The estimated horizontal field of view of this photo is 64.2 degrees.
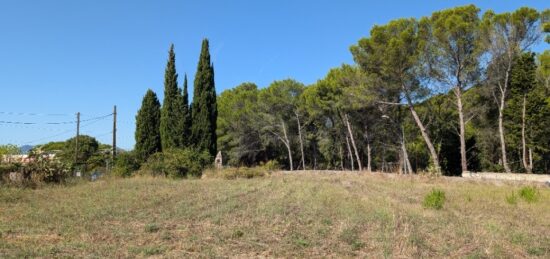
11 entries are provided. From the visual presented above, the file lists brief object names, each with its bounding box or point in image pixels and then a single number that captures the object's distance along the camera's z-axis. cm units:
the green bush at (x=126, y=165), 2323
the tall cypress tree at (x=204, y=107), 3025
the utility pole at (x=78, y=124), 3408
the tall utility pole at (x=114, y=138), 3023
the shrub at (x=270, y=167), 2710
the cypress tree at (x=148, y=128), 3033
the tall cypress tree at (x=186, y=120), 2948
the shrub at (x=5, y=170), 1579
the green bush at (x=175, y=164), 2144
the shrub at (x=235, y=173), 2133
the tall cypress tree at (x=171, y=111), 2959
